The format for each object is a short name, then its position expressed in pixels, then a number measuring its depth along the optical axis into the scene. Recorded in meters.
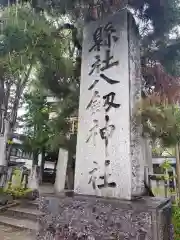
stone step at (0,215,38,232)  4.87
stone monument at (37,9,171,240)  1.71
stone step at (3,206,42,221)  5.62
